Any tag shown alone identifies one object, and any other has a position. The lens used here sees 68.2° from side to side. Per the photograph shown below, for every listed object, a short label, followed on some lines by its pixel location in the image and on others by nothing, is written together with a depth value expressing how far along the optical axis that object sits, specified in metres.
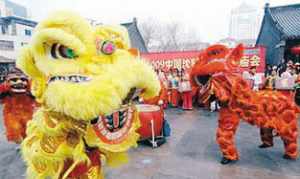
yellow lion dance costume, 1.20
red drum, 3.93
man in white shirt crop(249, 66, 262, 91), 6.98
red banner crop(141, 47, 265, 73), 8.19
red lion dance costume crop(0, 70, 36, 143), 3.63
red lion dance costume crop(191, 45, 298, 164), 2.85
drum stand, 3.92
